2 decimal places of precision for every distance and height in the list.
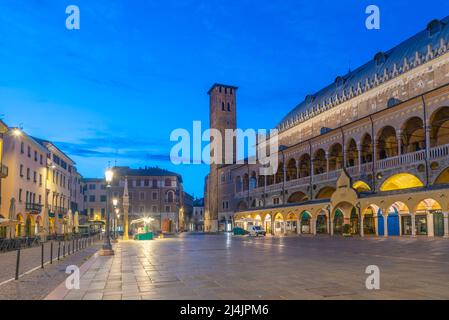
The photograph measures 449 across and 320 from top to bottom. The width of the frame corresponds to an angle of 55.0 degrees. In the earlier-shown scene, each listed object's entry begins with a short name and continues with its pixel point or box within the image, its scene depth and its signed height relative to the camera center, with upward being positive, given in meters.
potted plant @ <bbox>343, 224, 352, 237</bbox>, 40.28 -1.79
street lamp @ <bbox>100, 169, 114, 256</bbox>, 22.20 -1.24
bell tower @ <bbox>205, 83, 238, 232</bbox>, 90.88 +20.04
